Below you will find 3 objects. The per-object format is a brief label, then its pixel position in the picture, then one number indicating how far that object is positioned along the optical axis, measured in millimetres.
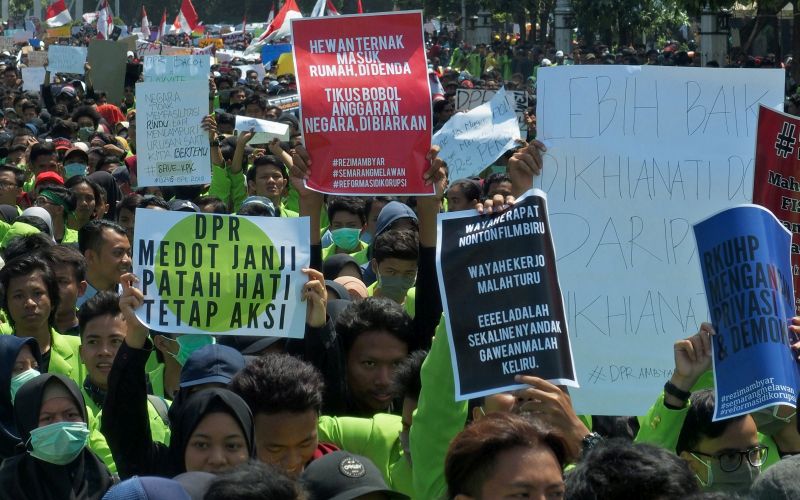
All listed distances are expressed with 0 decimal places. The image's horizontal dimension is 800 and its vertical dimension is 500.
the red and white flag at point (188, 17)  39219
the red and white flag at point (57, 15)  38884
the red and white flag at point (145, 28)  44781
